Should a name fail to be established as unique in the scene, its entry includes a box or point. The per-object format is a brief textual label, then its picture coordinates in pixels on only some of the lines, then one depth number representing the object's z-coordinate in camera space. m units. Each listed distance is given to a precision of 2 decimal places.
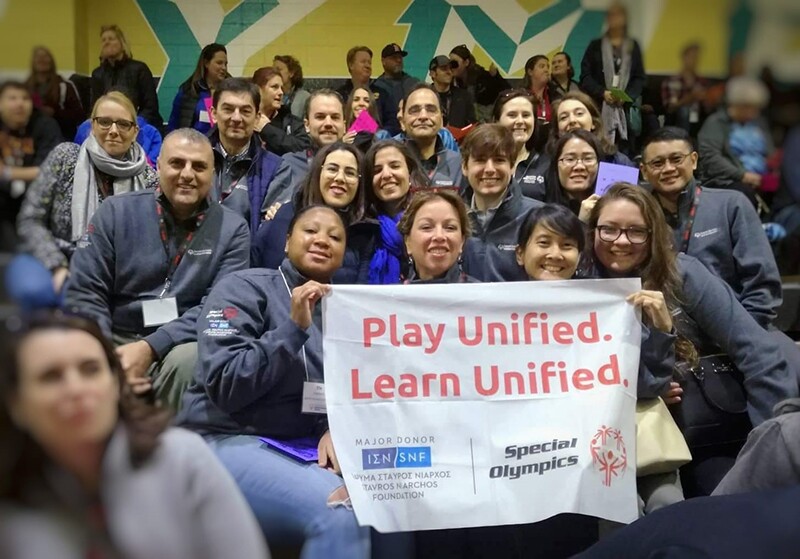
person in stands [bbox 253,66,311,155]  3.99
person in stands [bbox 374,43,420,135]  4.32
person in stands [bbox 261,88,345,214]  3.47
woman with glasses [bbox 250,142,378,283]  2.88
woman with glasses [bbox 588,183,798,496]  2.42
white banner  2.02
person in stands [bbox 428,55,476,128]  3.92
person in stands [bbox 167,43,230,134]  4.04
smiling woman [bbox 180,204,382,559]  1.82
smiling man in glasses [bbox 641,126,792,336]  2.66
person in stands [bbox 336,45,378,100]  4.39
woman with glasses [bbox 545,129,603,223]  3.09
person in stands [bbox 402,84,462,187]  3.41
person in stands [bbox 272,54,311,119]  4.57
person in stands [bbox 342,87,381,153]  4.13
